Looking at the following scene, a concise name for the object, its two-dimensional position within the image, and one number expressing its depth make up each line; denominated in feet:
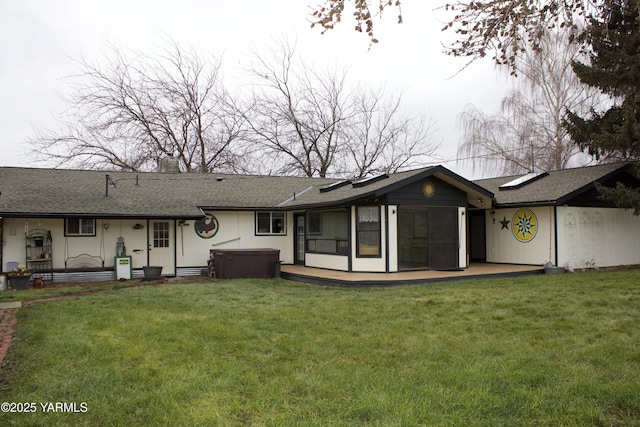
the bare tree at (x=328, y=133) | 88.63
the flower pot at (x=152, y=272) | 45.11
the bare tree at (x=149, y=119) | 77.51
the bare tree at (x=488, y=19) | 14.10
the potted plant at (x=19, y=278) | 39.68
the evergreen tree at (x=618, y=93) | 41.81
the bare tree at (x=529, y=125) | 76.43
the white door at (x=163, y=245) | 48.34
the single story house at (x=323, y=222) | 43.01
